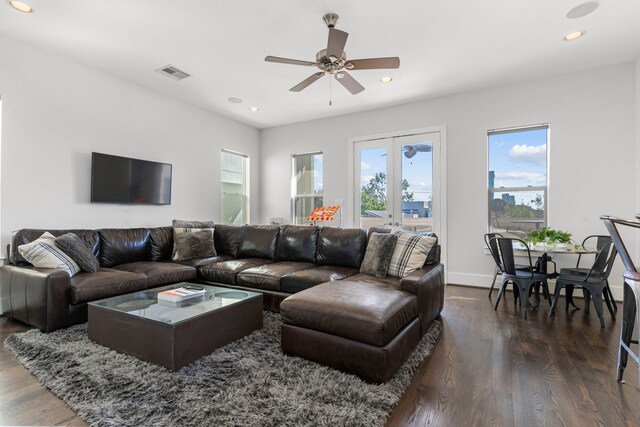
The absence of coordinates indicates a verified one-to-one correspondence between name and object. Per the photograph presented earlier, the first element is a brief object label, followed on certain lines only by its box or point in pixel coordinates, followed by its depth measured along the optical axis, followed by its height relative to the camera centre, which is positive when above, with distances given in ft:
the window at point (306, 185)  19.83 +1.75
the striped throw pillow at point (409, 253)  9.46 -1.27
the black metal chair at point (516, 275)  10.75 -2.18
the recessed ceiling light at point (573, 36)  10.27 +5.98
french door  16.19 +1.67
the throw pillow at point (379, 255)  9.92 -1.40
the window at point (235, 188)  19.40 +1.49
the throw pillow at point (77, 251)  9.78 -1.31
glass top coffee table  6.59 -2.65
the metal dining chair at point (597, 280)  9.70 -2.15
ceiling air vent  12.74 +5.85
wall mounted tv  12.77 +1.33
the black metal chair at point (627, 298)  5.88 -1.69
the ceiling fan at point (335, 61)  8.67 +4.49
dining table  10.69 -1.29
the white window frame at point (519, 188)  13.83 +1.19
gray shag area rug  5.10 -3.36
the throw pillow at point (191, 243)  13.46 -1.44
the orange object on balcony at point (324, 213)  18.31 -0.07
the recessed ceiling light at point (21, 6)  8.74 +5.81
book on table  8.21 -2.27
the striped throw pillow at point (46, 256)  9.25 -1.40
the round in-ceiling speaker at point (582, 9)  8.79 +5.94
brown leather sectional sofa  6.40 -2.11
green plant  11.45 -0.89
